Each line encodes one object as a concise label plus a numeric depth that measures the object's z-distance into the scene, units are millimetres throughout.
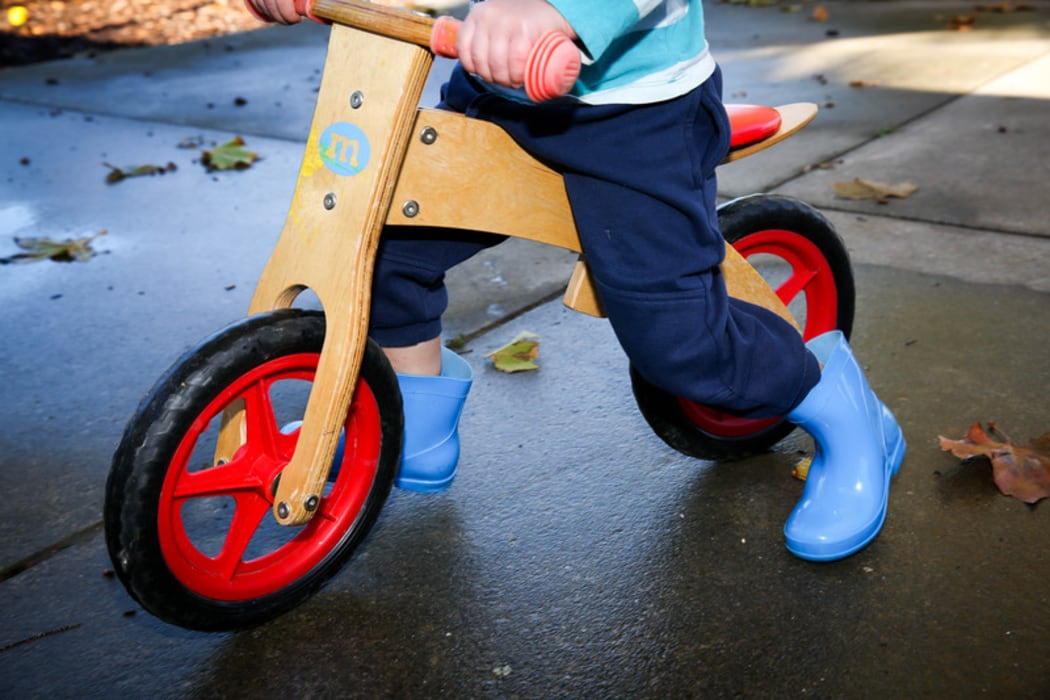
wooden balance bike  1548
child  1576
